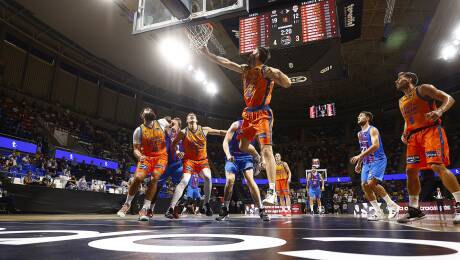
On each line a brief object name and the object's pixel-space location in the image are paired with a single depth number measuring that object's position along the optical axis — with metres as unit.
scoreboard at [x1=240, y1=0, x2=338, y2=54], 8.69
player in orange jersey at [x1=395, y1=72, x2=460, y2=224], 3.90
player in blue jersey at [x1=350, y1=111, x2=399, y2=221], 5.52
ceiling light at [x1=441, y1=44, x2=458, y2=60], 16.94
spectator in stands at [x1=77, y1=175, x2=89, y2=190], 11.45
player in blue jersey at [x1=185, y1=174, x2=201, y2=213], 8.60
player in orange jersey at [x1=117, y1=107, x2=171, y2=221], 5.27
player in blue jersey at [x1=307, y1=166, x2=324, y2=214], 13.42
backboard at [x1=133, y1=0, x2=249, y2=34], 6.82
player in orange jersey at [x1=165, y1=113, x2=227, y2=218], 5.87
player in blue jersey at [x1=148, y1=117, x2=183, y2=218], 6.45
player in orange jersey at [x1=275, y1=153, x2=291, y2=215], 10.98
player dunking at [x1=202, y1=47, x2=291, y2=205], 3.91
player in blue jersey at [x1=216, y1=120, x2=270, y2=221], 4.96
